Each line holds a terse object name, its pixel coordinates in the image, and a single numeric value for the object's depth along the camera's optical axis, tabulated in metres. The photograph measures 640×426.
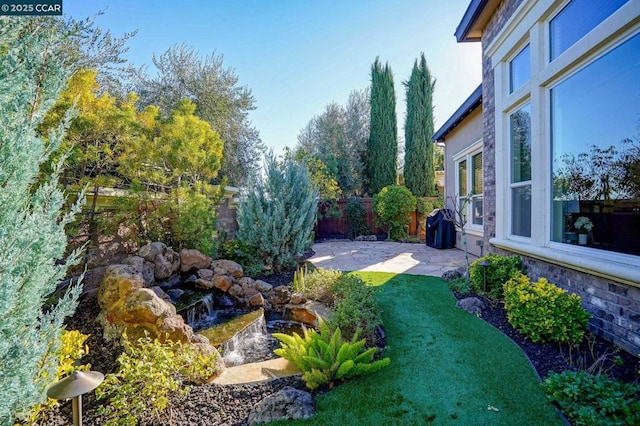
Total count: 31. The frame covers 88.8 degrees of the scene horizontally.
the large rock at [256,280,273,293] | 6.04
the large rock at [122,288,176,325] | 3.72
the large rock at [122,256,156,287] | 5.05
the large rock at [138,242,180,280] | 5.61
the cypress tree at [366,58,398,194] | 16.83
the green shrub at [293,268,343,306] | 5.31
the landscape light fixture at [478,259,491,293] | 4.84
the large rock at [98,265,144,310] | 4.04
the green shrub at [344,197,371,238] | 13.85
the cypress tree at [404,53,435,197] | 16.75
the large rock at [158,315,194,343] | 3.61
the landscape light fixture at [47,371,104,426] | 1.80
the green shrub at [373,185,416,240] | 12.55
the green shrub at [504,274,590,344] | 3.32
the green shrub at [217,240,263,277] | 6.95
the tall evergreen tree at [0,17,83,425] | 1.64
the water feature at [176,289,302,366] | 4.10
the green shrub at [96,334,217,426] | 2.42
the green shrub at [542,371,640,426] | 2.12
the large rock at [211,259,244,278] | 6.30
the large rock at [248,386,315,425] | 2.47
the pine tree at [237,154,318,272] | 7.05
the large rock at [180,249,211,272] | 6.12
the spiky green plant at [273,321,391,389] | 2.85
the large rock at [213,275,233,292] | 5.85
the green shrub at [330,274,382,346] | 3.75
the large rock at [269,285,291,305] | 5.68
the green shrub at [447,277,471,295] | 5.26
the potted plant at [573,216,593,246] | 3.69
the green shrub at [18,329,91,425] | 2.18
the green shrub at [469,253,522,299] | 4.85
